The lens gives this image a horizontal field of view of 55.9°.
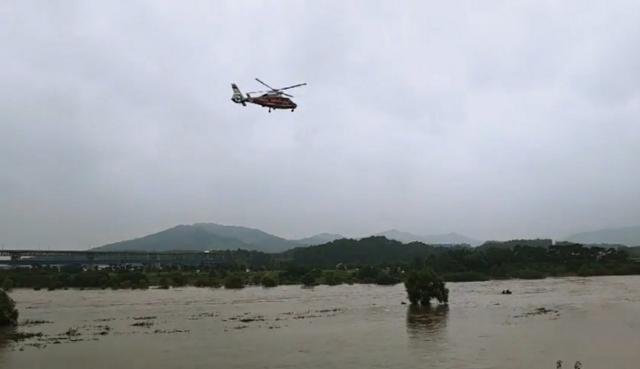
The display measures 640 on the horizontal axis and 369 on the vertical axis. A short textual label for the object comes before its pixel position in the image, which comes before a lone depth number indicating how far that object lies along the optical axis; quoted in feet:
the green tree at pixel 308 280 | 255.95
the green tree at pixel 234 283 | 235.81
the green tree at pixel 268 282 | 247.09
